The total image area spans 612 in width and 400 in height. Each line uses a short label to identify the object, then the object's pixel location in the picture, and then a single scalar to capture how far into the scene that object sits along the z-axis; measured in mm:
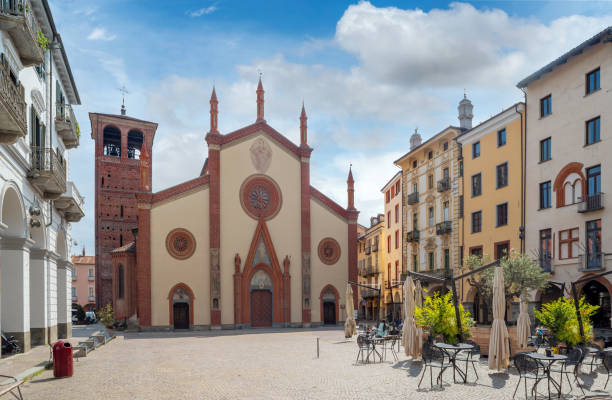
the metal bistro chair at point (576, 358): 12609
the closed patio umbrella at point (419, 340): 16125
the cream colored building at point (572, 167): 24578
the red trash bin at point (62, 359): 13898
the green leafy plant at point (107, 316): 39656
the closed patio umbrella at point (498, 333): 13562
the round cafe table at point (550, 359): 11148
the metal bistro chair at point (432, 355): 13030
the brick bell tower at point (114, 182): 46344
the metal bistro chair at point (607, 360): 12430
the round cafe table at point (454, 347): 12969
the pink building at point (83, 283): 73750
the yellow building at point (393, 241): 47250
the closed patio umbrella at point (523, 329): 16969
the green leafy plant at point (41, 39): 18172
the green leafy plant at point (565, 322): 14820
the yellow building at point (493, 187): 30672
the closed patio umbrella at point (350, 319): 25922
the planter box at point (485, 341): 16141
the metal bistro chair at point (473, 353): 16167
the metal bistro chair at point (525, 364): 11227
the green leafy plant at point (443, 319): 15438
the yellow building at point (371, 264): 55000
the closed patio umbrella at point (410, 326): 16078
